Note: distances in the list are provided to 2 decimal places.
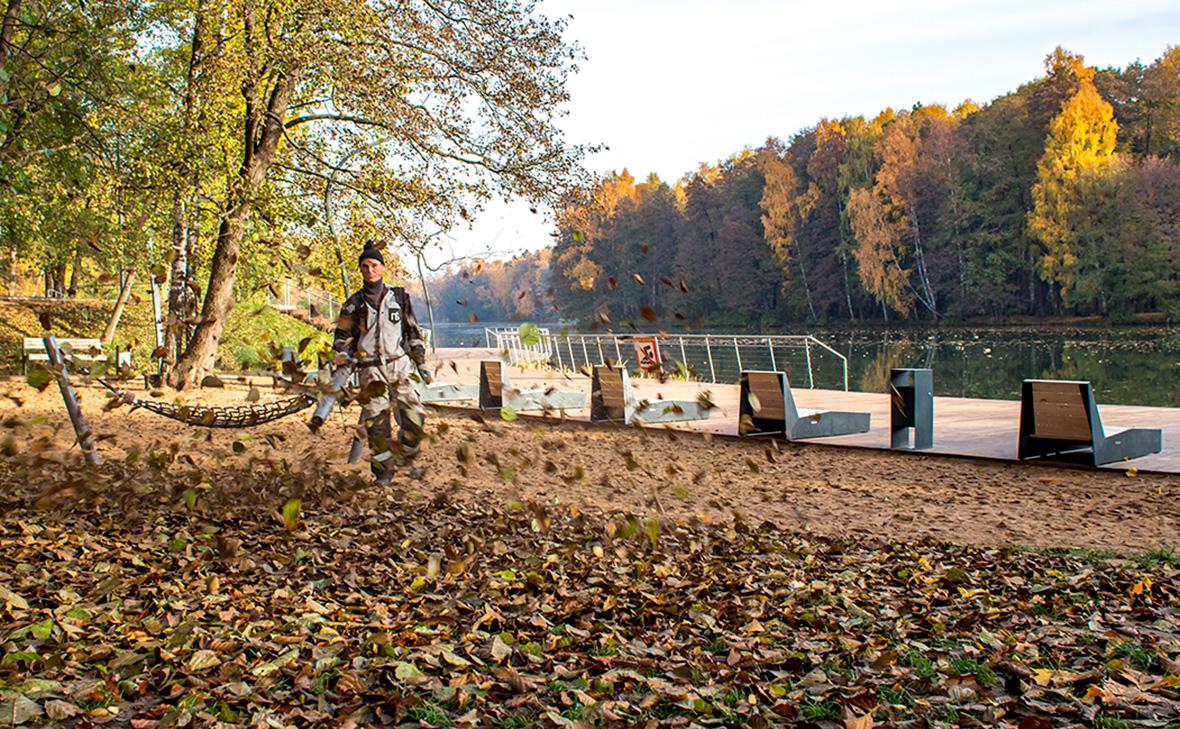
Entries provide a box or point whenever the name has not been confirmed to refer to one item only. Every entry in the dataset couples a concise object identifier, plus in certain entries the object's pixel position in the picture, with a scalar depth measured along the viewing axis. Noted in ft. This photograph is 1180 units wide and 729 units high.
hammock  27.20
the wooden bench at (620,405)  41.27
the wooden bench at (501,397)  45.73
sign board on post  65.00
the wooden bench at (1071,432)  29.07
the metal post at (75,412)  23.79
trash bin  32.96
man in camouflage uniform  22.86
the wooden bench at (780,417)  36.04
